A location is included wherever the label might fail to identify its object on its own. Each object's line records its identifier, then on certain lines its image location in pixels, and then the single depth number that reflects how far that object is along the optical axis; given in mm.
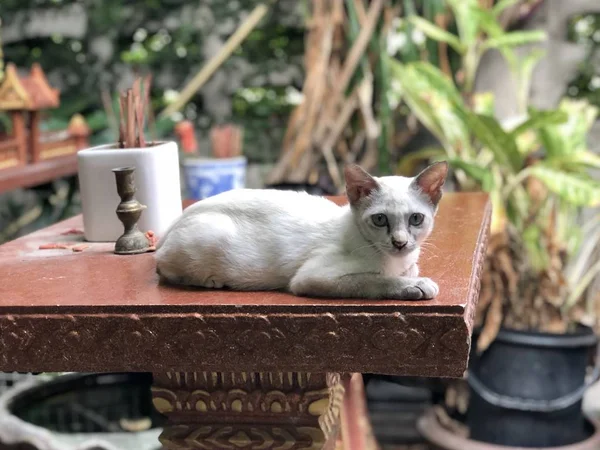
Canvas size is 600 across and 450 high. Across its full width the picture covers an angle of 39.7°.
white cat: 1091
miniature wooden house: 2486
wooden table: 1025
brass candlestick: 1376
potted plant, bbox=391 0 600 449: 2402
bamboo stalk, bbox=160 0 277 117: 3154
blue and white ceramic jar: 2781
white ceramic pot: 1483
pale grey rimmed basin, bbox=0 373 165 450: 2197
